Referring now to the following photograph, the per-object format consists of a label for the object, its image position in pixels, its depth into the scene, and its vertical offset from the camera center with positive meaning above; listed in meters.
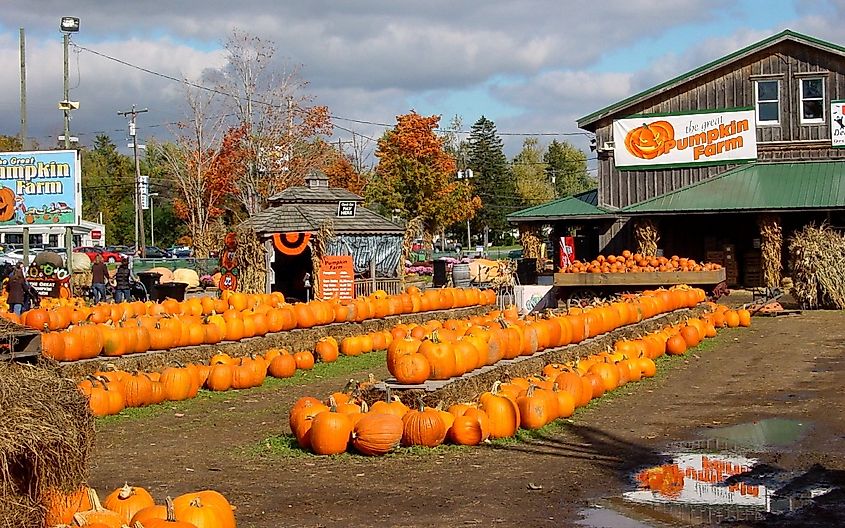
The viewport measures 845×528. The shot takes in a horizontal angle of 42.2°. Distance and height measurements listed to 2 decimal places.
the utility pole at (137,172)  70.44 +6.48
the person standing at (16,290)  21.56 -0.38
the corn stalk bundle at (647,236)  33.19 +0.72
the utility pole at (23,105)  41.12 +6.46
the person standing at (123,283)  29.78 -0.41
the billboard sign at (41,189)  29.12 +2.17
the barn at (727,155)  33.22 +3.32
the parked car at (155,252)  74.41 +1.13
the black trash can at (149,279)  33.38 -0.33
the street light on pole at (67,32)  37.72 +8.32
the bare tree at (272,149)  57.56 +6.21
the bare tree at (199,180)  60.80 +4.96
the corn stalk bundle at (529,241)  38.59 +0.74
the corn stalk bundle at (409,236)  31.26 +0.84
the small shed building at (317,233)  27.86 +0.84
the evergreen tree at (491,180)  98.50 +7.78
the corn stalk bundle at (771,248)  30.31 +0.27
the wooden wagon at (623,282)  26.27 -0.53
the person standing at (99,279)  29.36 -0.26
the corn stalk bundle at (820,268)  25.06 -0.25
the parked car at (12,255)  50.47 +0.80
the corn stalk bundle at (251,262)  27.18 +0.12
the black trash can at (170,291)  28.35 -0.60
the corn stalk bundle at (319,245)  25.61 +0.49
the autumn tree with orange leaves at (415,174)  64.88 +5.38
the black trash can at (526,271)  35.88 -0.32
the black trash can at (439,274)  34.66 -0.34
